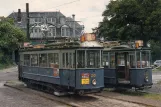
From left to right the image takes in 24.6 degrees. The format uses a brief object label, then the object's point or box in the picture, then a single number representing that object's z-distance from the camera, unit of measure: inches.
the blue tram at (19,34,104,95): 679.1
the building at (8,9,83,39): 3774.6
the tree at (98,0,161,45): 1758.1
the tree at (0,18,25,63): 2338.7
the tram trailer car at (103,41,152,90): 757.9
